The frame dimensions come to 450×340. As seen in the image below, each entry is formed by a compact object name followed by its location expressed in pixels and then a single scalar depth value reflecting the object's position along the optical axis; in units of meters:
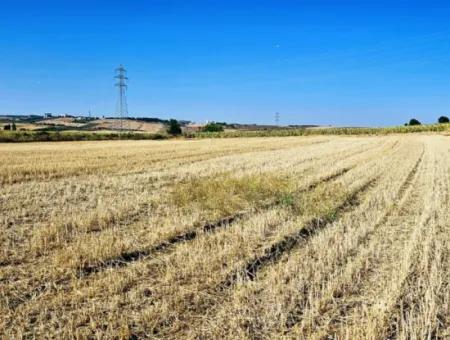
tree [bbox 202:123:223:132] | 106.56
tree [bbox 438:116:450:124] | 110.34
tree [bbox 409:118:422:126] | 117.30
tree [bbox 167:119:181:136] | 89.06
